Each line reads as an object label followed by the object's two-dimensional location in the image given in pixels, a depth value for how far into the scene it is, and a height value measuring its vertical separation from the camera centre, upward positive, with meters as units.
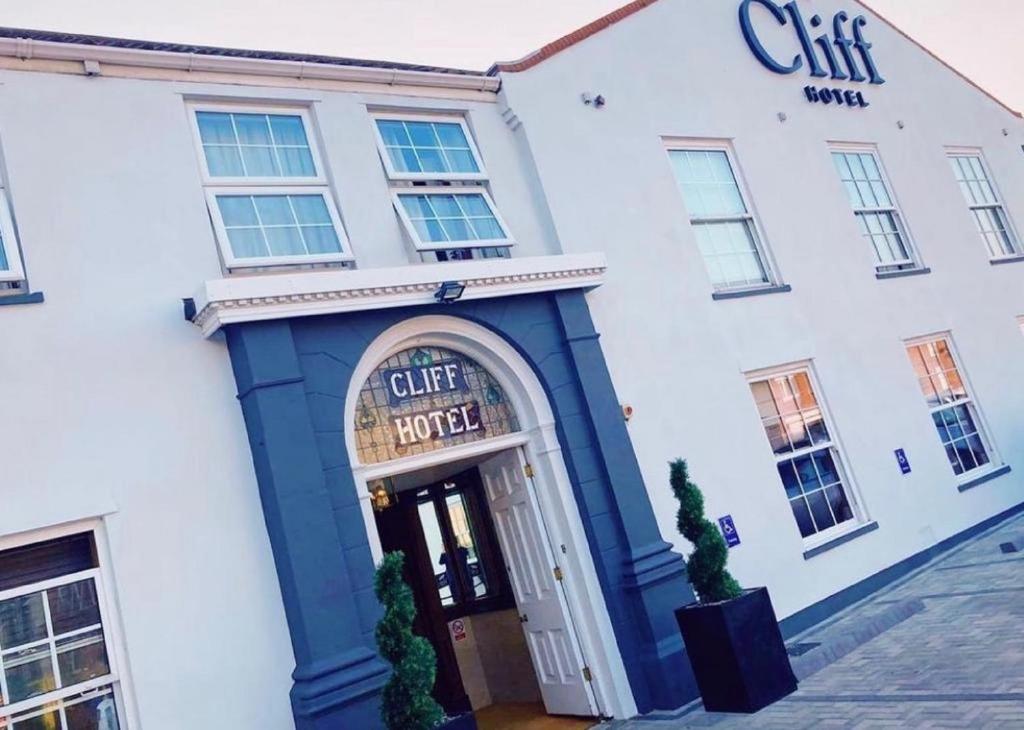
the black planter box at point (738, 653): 6.02 -1.40
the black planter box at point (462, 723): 4.77 -1.04
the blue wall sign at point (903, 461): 10.17 -0.56
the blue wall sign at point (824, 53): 11.34 +5.70
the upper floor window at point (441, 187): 7.77 +3.53
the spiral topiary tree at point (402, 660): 4.74 -0.59
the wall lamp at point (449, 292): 6.87 +2.13
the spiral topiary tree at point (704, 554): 6.21 -0.62
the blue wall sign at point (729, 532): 8.23 -0.66
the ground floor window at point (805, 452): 9.20 -0.10
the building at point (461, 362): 5.55 +1.54
